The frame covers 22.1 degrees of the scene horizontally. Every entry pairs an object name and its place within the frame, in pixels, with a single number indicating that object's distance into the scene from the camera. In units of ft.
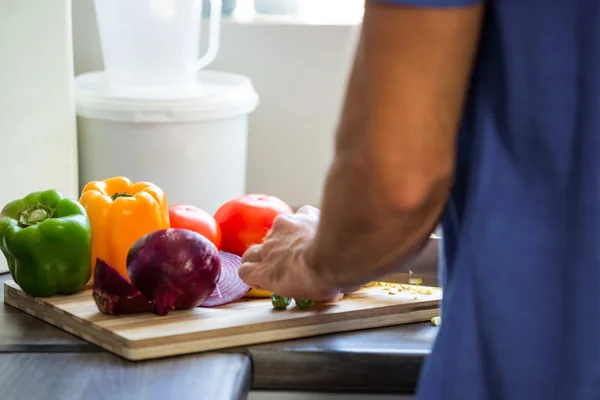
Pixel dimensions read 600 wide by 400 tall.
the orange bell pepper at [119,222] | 4.80
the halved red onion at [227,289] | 4.59
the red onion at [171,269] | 4.43
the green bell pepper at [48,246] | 4.57
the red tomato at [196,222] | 4.98
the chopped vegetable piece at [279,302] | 4.52
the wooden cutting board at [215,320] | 4.29
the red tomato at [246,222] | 5.07
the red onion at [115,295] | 4.41
